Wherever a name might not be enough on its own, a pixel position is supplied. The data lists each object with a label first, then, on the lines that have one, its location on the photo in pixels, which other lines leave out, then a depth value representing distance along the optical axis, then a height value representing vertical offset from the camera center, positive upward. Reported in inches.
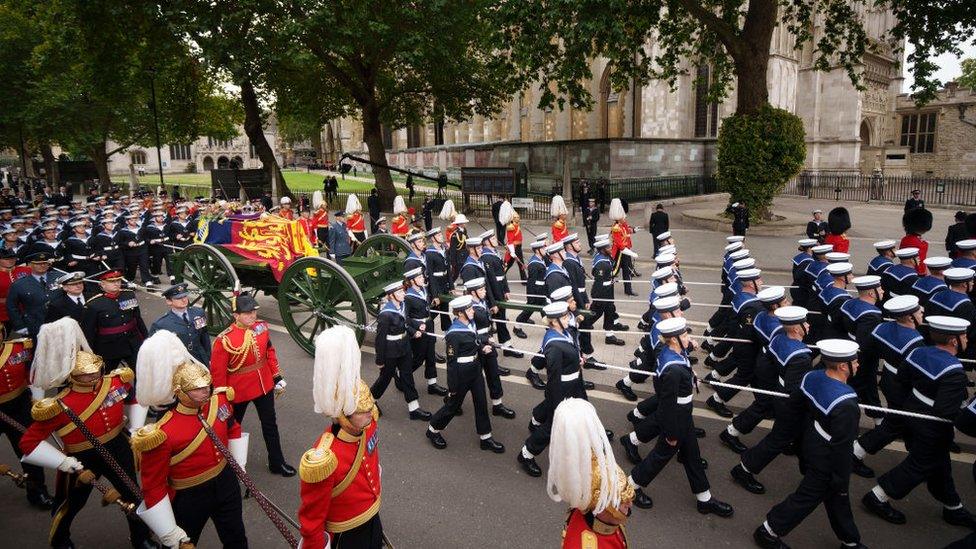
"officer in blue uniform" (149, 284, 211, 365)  241.3 -54.7
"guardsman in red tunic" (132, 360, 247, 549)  146.5 -72.6
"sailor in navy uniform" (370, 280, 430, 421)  265.0 -73.7
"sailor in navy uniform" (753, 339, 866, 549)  166.7 -79.9
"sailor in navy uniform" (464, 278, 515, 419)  264.8 -69.2
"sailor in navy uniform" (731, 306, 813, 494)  191.2 -73.4
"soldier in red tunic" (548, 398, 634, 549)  106.3 -53.8
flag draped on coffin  360.5 -30.0
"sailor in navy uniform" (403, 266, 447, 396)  290.0 -64.7
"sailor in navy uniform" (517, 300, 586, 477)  217.9 -70.3
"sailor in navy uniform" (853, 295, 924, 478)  206.7 -67.0
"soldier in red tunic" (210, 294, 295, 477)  215.6 -66.6
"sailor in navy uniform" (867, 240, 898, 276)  333.2 -45.0
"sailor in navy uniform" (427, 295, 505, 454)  238.7 -77.6
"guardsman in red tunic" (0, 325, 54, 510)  207.5 -71.5
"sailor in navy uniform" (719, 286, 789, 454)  223.5 -73.0
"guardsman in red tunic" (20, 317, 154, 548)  169.2 -68.5
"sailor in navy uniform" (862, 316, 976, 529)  183.5 -80.8
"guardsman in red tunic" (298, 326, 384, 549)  129.0 -61.4
